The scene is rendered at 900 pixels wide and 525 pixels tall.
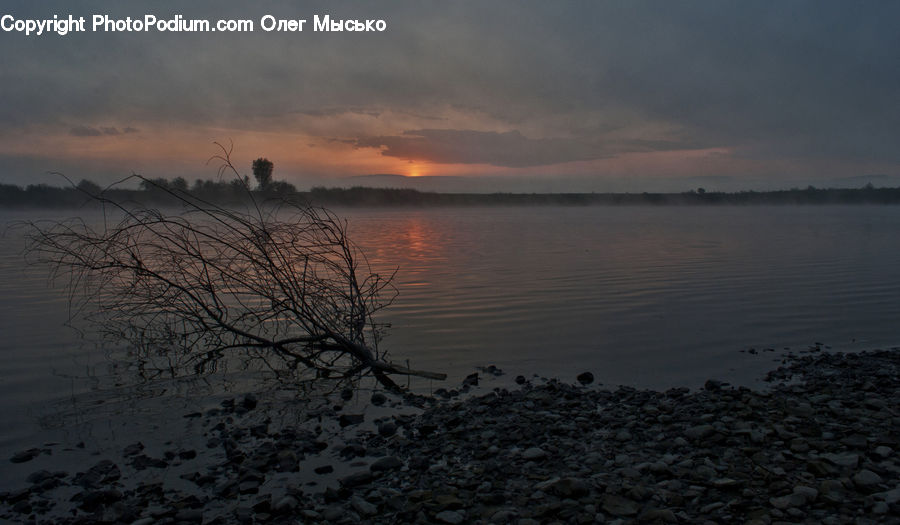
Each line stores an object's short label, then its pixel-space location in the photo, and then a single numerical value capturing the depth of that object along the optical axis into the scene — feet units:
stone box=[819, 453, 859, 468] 17.03
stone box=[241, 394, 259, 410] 25.44
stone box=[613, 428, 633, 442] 20.06
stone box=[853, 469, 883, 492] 15.55
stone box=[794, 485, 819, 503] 14.98
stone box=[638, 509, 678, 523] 14.32
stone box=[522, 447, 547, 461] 18.65
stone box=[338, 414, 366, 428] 23.36
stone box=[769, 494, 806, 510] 14.75
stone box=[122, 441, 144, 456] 20.77
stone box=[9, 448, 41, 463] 20.21
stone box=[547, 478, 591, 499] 15.80
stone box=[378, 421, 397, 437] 21.79
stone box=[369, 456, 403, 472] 18.71
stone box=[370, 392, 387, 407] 25.96
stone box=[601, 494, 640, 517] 14.71
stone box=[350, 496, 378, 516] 15.65
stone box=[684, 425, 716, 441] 19.63
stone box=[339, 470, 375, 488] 17.65
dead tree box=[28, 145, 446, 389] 31.35
